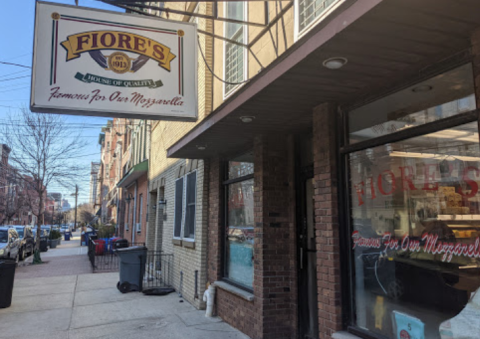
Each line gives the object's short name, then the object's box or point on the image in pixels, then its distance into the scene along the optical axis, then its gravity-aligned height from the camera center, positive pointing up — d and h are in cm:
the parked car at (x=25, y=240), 1891 -136
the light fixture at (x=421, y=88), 322 +107
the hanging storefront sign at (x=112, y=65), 436 +179
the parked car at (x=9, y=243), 1437 -111
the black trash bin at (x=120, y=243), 1430 -107
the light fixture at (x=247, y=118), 462 +118
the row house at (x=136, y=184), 1490 +146
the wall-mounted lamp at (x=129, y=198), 1870 +82
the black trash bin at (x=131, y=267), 909 -125
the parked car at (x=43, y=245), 2291 -180
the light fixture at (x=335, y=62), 298 +120
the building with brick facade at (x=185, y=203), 738 +27
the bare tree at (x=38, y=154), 1767 +288
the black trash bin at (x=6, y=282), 768 -136
